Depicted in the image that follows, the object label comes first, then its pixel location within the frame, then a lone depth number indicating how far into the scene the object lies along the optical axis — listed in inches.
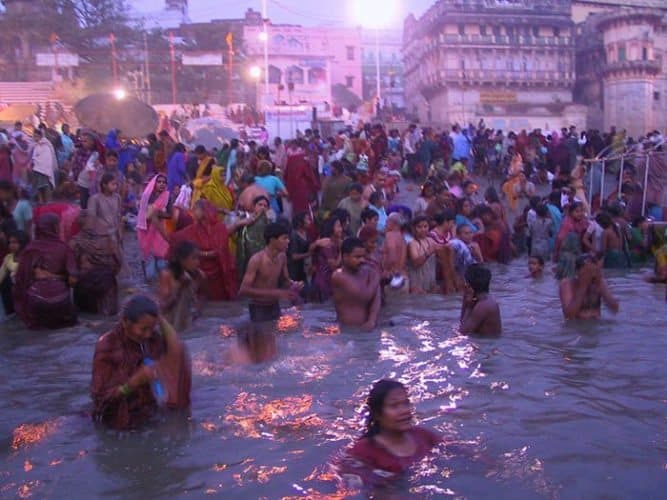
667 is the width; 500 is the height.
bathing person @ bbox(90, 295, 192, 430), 165.6
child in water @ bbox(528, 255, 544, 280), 386.3
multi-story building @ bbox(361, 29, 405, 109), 2237.9
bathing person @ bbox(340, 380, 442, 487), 148.3
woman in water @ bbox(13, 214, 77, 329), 282.0
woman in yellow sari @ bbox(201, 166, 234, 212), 387.9
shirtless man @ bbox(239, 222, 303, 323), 268.4
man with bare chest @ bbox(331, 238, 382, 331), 262.8
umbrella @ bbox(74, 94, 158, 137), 752.3
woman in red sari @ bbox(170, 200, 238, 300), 323.6
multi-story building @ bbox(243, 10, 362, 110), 1758.1
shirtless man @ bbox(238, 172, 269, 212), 361.4
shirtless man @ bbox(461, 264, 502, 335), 242.2
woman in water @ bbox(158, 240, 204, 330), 225.5
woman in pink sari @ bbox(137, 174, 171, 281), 353.7
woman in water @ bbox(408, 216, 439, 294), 343.9
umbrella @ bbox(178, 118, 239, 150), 912.3
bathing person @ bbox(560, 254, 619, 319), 271.7
